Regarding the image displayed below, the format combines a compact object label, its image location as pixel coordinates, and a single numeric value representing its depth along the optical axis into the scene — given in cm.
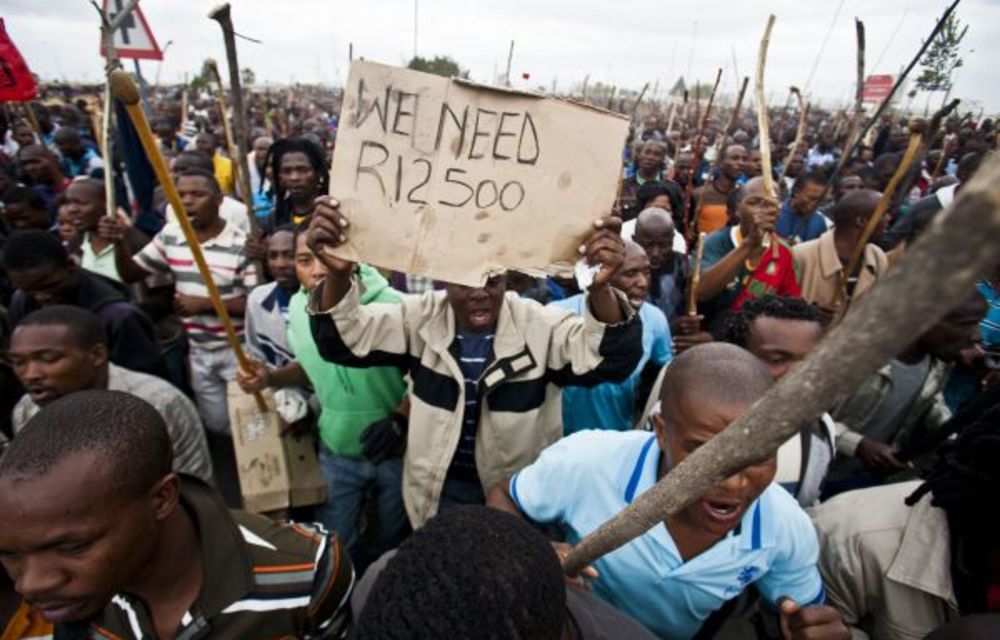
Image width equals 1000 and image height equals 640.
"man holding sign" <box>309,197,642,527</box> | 192
